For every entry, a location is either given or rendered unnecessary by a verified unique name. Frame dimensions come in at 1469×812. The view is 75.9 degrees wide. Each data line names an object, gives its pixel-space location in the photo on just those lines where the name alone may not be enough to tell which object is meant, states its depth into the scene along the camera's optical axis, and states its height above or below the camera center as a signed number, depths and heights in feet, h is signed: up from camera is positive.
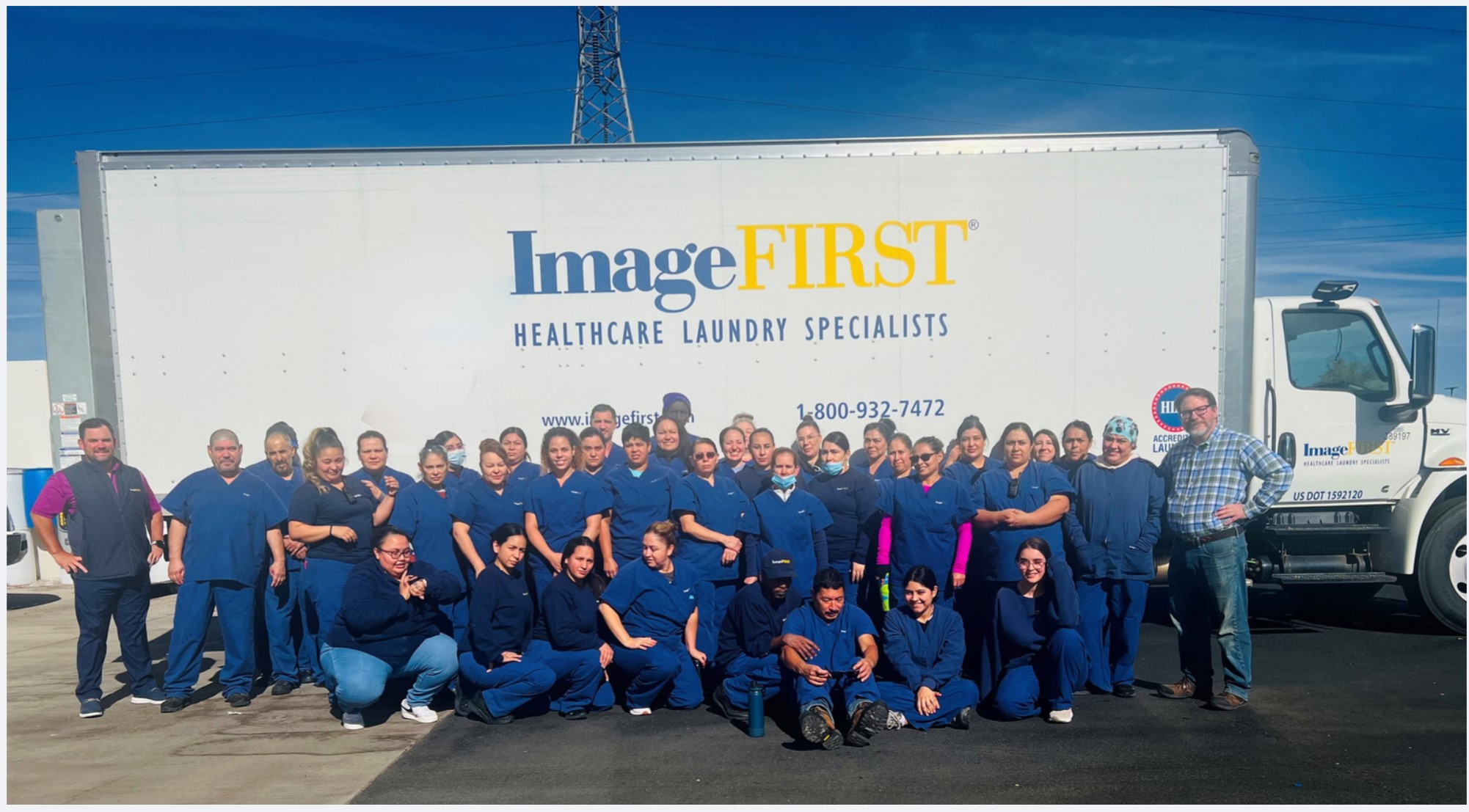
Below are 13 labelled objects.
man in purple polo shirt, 18.84 -3.00
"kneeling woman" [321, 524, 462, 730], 17.38 -4.80
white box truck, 20.25 +1.86
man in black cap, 17.47 -5.04
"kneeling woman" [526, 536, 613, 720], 17.84 -5.11
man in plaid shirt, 17.95 -3.39
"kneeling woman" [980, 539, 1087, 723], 17.04 -5.21
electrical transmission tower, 97.66 +33.37
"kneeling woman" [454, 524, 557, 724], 17.57 -5.10
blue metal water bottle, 16.40 -5.99
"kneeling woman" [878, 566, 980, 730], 16.74 -5.36
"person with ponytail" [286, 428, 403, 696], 19.66 -2.90
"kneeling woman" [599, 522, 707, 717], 18.17 -4.88
